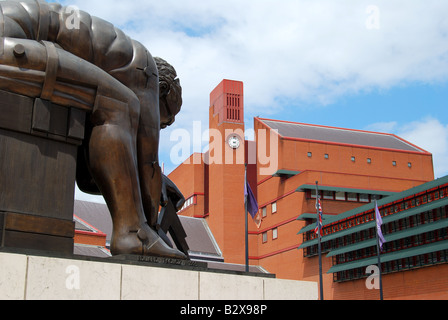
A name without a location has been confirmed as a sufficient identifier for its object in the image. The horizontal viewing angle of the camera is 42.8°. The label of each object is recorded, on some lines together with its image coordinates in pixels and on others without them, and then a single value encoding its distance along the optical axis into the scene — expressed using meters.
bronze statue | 5.15
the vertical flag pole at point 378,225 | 31.73
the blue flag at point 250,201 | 31.83
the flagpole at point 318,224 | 34.91
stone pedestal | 4.16
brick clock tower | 56.03
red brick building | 50.47
